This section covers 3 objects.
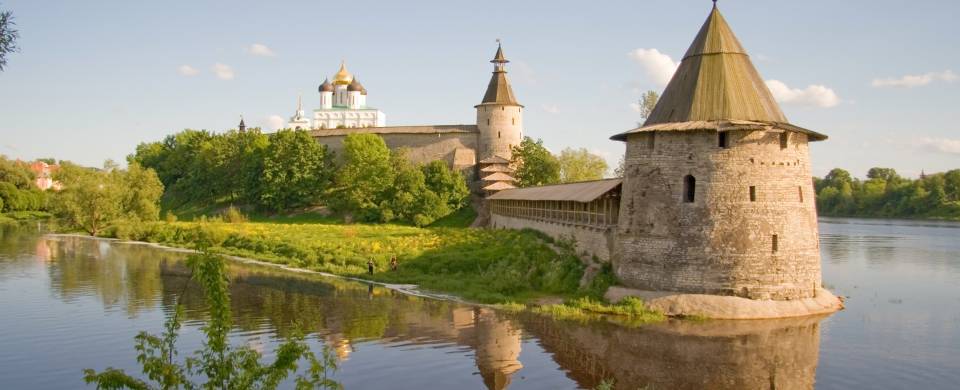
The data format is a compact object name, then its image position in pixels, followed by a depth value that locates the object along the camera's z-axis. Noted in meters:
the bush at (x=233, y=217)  51.34
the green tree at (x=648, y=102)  55.44
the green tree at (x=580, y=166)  59.77
